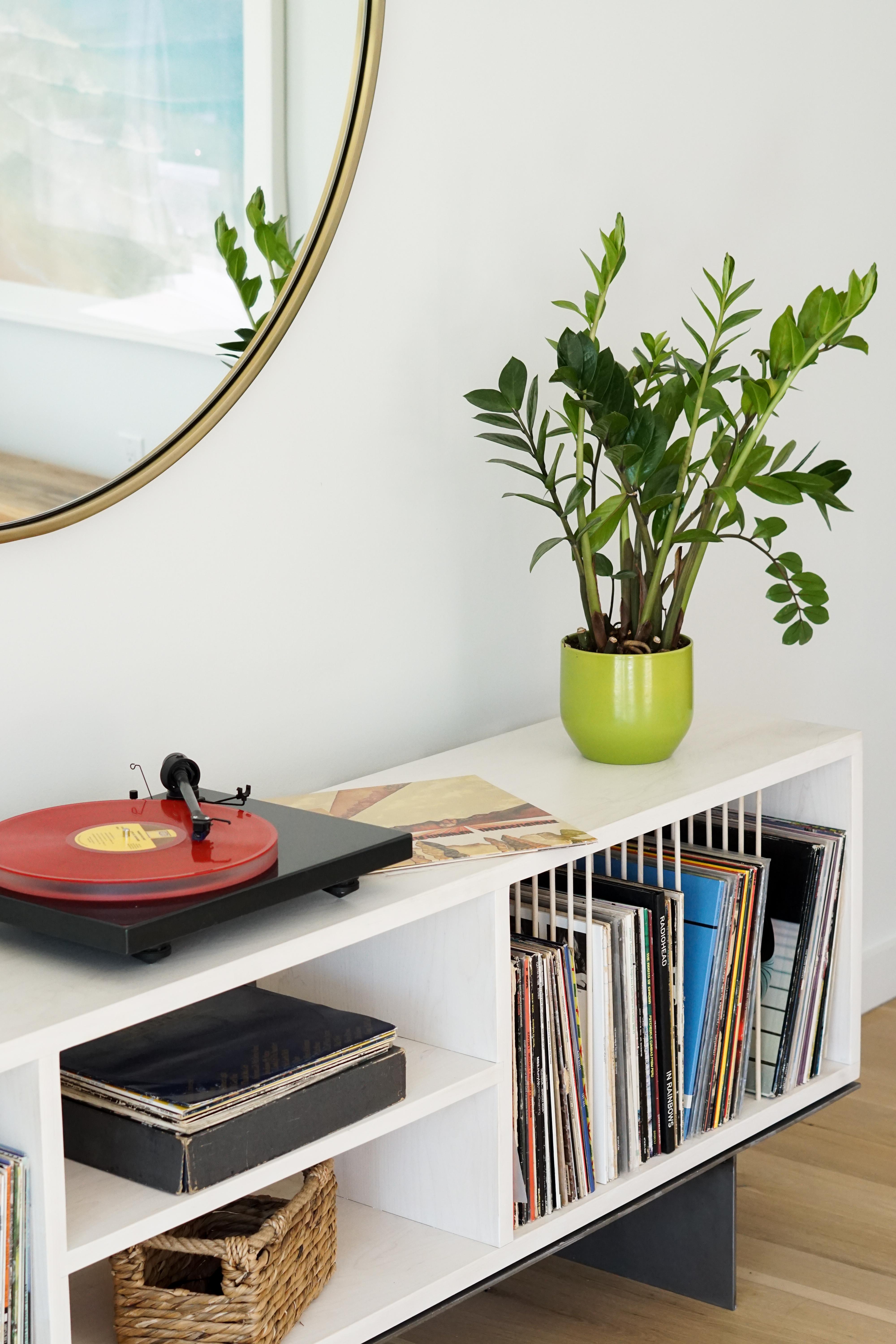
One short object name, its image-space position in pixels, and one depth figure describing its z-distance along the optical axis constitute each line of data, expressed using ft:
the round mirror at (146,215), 12.92
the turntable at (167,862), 12.05
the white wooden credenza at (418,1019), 11.84
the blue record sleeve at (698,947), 14.10
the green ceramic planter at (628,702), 14.06
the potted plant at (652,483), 13.74
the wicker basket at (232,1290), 12.46
